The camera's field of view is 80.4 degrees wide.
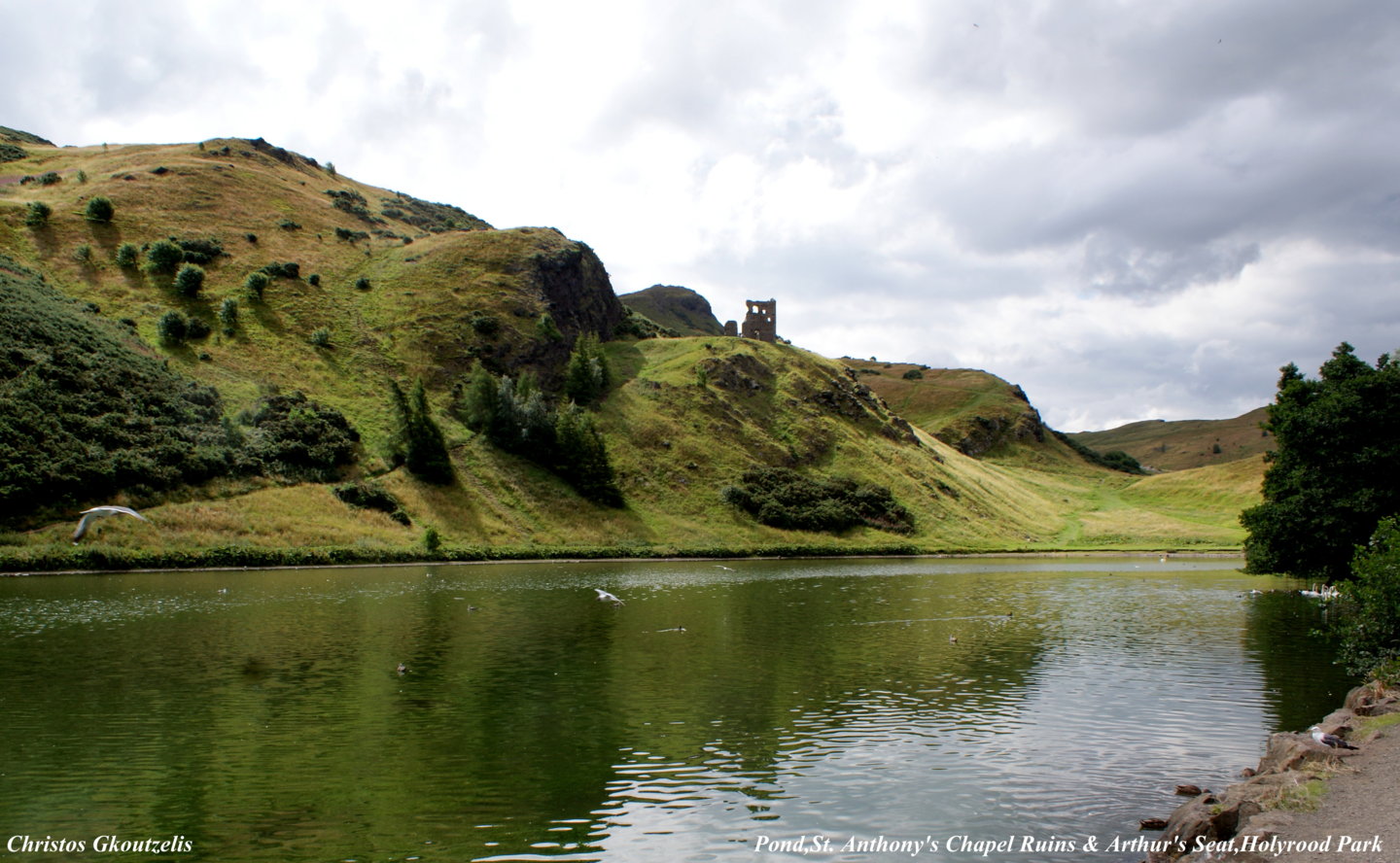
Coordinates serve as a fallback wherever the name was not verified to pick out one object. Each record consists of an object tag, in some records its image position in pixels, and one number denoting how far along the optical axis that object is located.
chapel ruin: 167.38
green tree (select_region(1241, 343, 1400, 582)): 42.59
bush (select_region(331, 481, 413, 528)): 78.00
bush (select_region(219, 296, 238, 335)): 96.81
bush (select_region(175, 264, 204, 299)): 99.25
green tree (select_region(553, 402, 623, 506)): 96.31
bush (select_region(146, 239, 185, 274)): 101.44
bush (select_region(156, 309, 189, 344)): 90.06
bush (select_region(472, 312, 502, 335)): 114.44
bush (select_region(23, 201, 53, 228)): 102.00
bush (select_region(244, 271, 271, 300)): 103.94
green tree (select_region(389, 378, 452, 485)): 87.00
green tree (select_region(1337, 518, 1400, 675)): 24.61
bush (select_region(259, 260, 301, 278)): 109.94
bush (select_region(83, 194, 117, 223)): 106.94
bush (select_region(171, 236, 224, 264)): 106.75
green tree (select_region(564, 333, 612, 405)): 115.00
